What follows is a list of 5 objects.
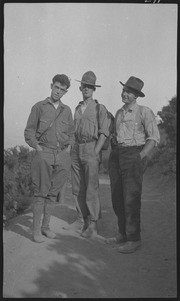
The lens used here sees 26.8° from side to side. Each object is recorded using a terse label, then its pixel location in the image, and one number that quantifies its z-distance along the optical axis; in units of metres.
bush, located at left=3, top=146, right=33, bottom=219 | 5.54
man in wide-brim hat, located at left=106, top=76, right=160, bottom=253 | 4.43
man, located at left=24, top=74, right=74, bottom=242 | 4.51
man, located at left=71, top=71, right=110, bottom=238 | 4.69
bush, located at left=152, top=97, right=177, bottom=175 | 5.07
